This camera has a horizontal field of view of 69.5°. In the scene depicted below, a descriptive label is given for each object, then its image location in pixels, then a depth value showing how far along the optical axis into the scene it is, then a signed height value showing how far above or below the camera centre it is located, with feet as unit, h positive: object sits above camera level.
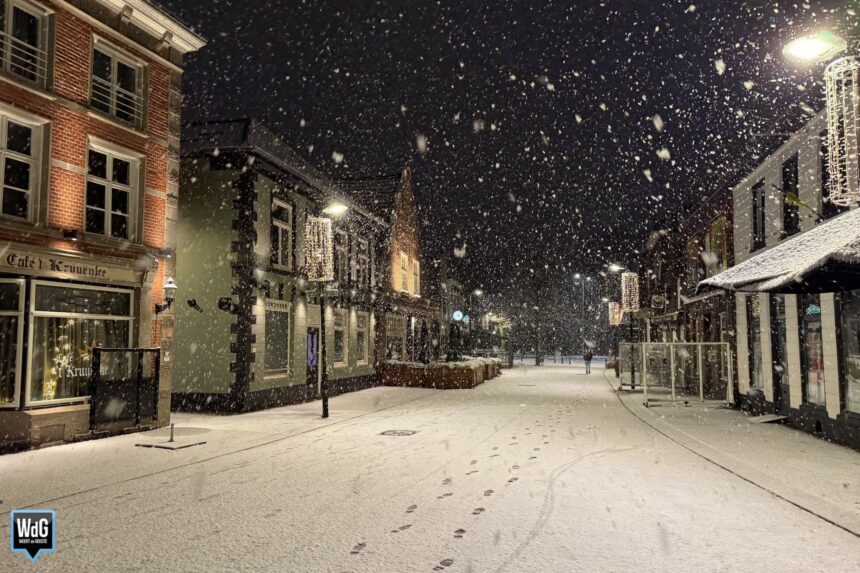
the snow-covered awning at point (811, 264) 30.55 +3.83
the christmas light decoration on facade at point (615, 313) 138.17 +3.91
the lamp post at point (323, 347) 53.21 -1.40
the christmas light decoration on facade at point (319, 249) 60.39 +8.09
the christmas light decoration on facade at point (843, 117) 28.32 +10.06
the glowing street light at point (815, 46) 25.23 +11.83
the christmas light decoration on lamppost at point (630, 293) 102.01 +6.18
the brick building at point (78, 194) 38.34 +9.62
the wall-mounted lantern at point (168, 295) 48.48 +2.79
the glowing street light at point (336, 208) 53.94 +10.71
